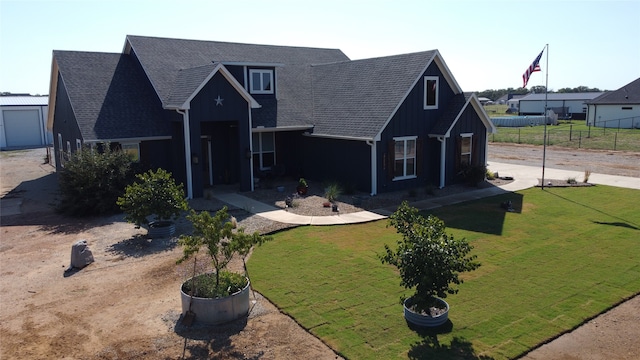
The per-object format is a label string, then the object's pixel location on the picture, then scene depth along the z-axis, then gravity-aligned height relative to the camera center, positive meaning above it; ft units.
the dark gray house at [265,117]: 66.49 +0.06
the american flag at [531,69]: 70.34 +6.66
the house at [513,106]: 305.77 +5.93
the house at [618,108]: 176.04 +2.13
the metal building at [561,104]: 238.52 +5.42
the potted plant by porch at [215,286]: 30.68 -10.90
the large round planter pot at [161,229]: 48.70 -11.06
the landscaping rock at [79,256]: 40.75 -11.36
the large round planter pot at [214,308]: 30.58 -11.93
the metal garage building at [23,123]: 149.07 -0.79
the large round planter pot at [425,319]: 29.35 -12.25
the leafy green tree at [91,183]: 57.26 -7.46
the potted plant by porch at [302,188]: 68.03 -9.81
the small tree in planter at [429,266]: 28.45 -8.83
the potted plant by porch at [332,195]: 62.63 -10.14
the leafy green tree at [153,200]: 46.47 -7.79
